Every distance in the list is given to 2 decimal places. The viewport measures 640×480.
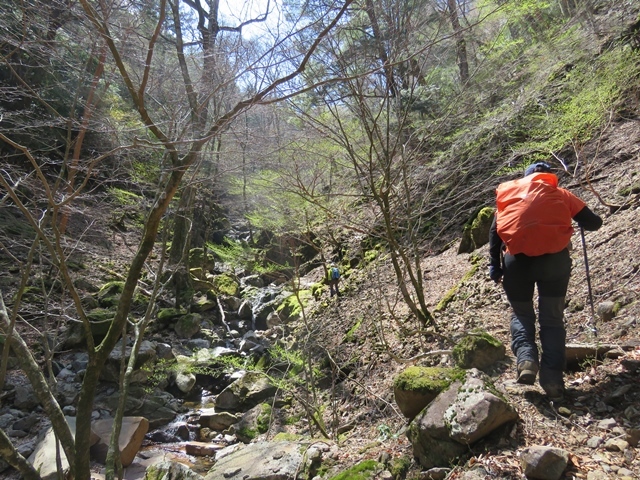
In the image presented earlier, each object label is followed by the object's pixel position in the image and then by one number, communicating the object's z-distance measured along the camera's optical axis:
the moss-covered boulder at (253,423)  6.68
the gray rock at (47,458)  5.21
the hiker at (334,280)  9.90
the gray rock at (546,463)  2.15
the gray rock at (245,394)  8.02
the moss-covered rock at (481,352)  4.01
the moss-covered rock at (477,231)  7.36
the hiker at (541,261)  2.80
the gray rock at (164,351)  9.55
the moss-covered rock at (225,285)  13.84
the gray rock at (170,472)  3.95
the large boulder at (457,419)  2.52
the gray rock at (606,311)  3.73
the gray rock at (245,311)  13.09
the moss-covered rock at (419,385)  3.01
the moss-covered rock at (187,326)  11.21
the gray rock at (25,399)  7.20
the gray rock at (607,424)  2.40
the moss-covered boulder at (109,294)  10.55
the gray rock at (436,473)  2.54
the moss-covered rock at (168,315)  11.45
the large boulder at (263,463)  3.61
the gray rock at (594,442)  2.31
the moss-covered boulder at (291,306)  10.58
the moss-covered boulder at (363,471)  2.91
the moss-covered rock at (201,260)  14.65
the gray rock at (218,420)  7.49
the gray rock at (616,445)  2.23
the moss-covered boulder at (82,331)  9.08
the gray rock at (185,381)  8.83
